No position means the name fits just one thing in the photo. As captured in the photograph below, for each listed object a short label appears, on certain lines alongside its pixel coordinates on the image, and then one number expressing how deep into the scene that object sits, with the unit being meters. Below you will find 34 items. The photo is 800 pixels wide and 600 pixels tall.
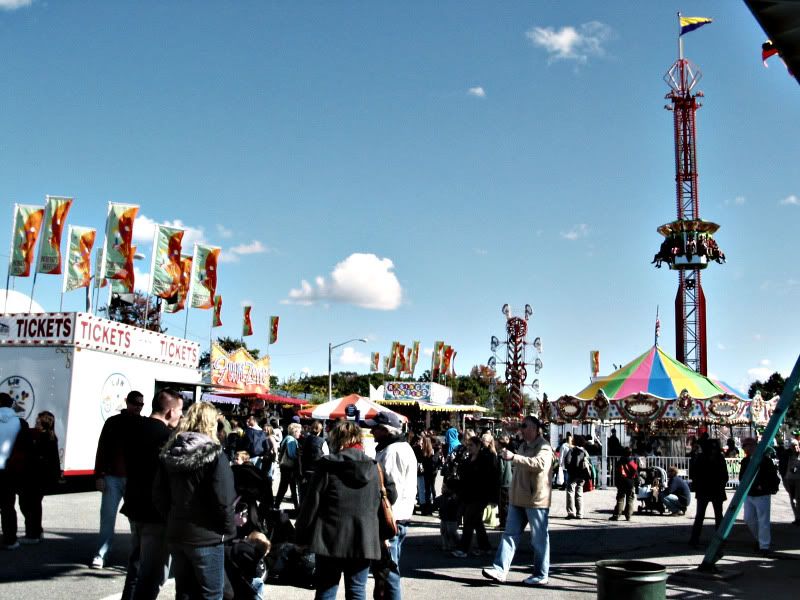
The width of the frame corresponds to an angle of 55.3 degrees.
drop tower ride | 52.12
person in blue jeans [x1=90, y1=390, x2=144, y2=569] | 7.21
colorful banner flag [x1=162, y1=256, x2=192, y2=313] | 24.93
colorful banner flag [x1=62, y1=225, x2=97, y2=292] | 21.05
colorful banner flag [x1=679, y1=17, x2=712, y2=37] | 49.88
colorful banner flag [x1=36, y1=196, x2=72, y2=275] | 21.11
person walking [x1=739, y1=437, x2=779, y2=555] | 9.97
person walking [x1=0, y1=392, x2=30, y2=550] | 8.72
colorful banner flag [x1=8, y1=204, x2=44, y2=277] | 21.42
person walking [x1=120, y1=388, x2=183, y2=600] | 5.40
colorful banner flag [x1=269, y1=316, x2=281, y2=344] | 54.01
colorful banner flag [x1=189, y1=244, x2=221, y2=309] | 25.53
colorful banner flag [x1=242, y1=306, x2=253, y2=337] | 48.94
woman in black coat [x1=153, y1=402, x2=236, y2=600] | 4.68
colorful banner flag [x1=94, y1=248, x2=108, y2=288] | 22.16
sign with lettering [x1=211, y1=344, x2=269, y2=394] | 33.78
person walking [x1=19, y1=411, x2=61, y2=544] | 9.11
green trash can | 5.34
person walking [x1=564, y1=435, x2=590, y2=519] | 13.98
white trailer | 13.44
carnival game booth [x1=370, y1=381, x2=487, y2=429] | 42.34
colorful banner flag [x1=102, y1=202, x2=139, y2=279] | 21.70
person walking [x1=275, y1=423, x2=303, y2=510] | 13.91
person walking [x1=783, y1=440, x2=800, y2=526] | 13.64
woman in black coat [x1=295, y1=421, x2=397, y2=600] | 5.00
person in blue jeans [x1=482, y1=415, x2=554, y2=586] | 7.91
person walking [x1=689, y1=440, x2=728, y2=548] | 10.74
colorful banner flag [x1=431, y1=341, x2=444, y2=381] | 70.80
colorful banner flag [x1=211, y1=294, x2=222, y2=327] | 39.57
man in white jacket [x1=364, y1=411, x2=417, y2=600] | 6.36
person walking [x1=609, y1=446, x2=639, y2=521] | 14.31
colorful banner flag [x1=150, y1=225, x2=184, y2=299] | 23.83
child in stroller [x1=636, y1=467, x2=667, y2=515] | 15.84
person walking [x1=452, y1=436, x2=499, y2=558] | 9.70
